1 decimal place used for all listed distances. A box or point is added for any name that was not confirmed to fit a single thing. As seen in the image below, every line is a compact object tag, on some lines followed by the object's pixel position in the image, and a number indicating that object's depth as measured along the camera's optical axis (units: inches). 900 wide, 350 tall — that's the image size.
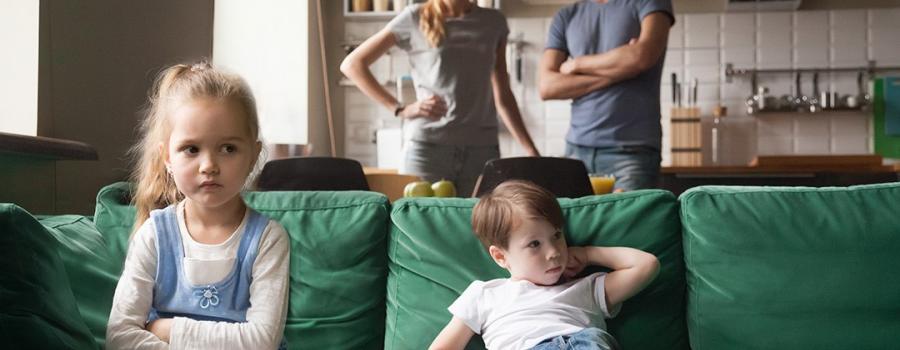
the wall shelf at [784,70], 196.4
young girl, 59.7
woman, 110.3
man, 111.6
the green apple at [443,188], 96.4
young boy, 63.8
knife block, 195.8
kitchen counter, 170.4
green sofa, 65.7
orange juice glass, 100.1
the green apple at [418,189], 92.0
